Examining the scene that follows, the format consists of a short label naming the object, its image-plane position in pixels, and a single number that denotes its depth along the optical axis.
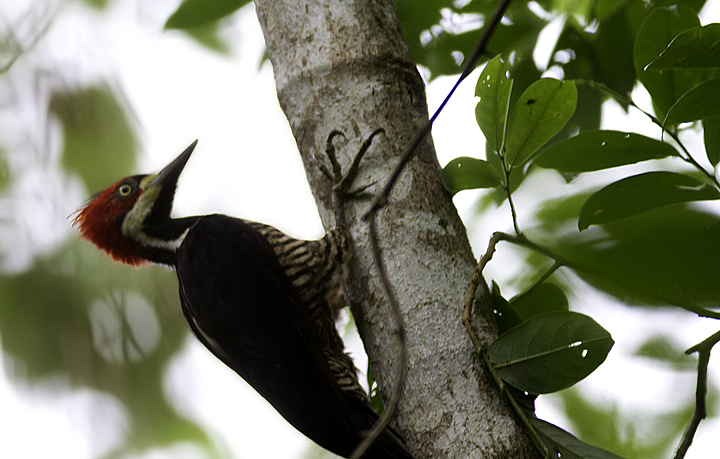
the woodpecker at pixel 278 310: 10.19
